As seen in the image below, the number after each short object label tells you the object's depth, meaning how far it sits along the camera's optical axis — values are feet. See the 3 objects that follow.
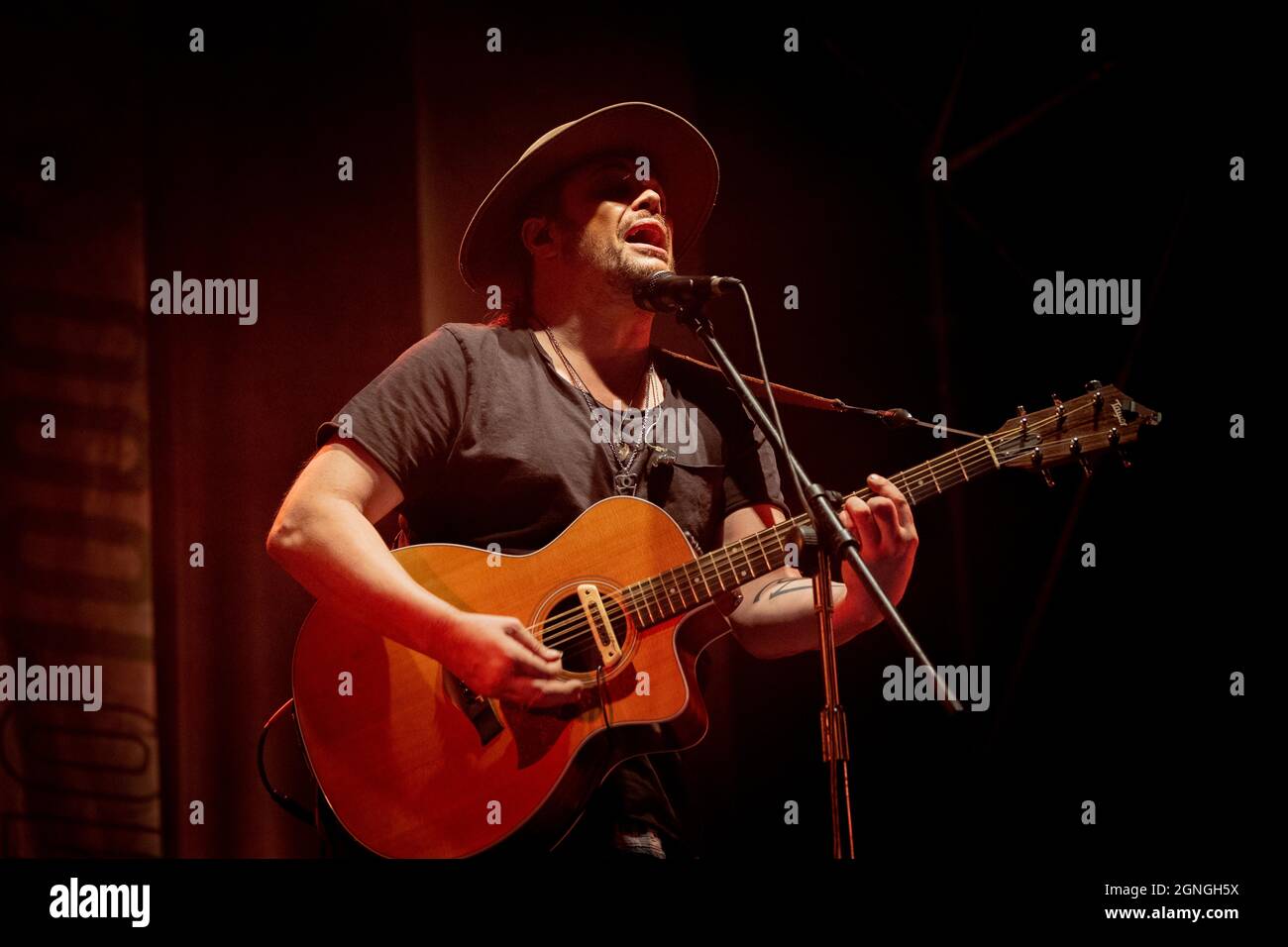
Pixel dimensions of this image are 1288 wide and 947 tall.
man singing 6.52
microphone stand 5.27
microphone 6.26
